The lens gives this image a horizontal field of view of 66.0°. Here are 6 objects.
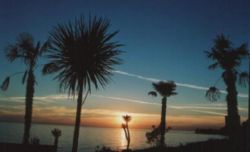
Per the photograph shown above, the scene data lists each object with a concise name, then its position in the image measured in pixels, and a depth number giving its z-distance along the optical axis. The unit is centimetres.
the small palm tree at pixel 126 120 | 2039
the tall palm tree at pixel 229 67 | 996
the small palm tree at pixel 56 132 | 1310
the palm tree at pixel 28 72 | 1115
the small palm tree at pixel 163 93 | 1964
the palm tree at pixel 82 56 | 794
